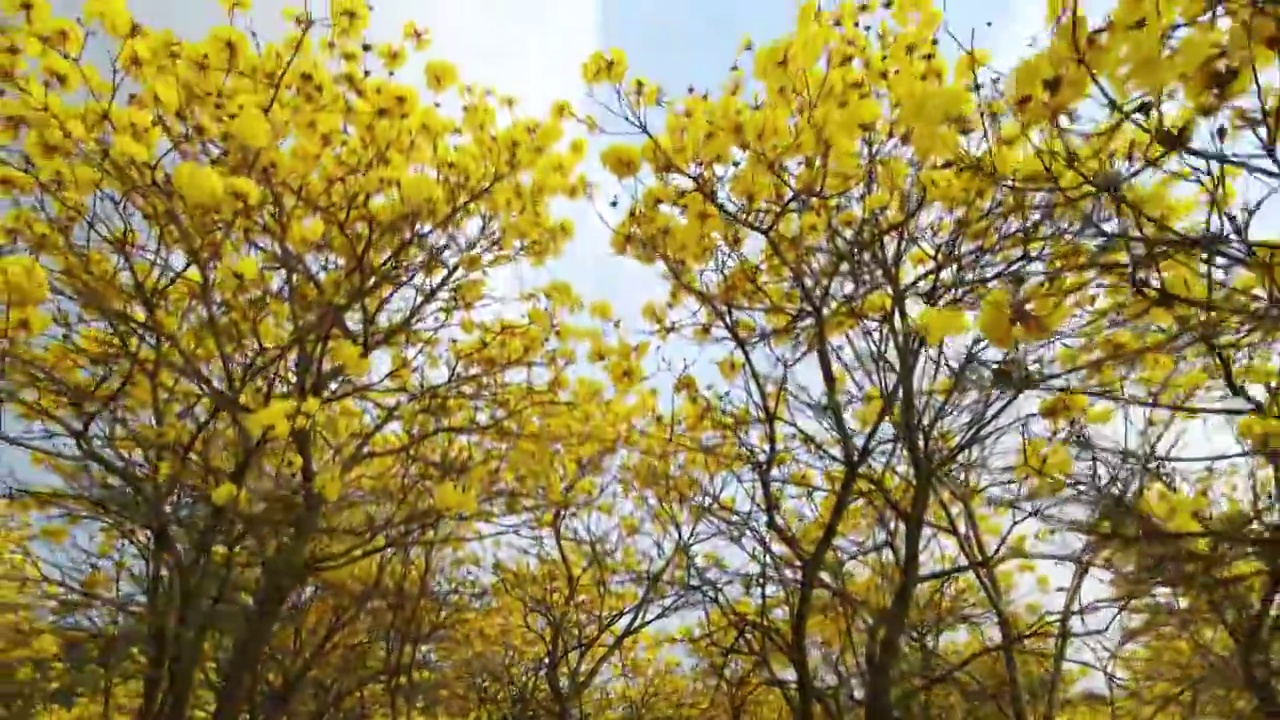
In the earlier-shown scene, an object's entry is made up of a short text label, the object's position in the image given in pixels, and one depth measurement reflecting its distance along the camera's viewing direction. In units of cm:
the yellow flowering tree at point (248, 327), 355
